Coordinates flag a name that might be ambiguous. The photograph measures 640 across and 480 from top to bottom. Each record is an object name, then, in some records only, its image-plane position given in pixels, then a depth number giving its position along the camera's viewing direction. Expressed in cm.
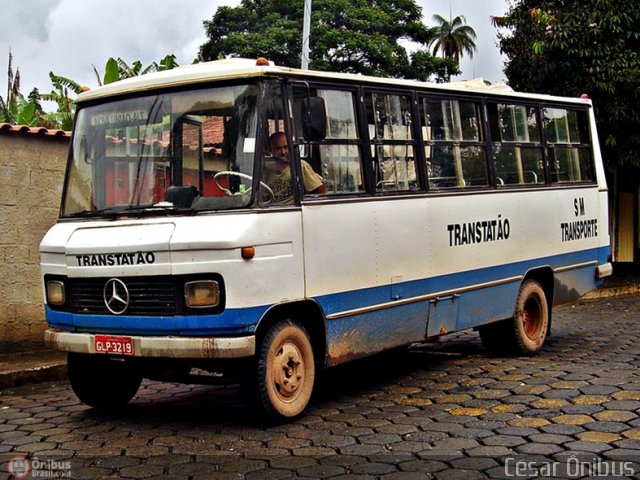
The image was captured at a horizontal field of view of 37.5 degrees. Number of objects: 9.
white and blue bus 629
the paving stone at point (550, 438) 585
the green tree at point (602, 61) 1672
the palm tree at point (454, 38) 6084
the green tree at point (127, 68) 1550
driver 658
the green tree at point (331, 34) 3981
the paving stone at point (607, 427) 607
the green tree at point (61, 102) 1659
